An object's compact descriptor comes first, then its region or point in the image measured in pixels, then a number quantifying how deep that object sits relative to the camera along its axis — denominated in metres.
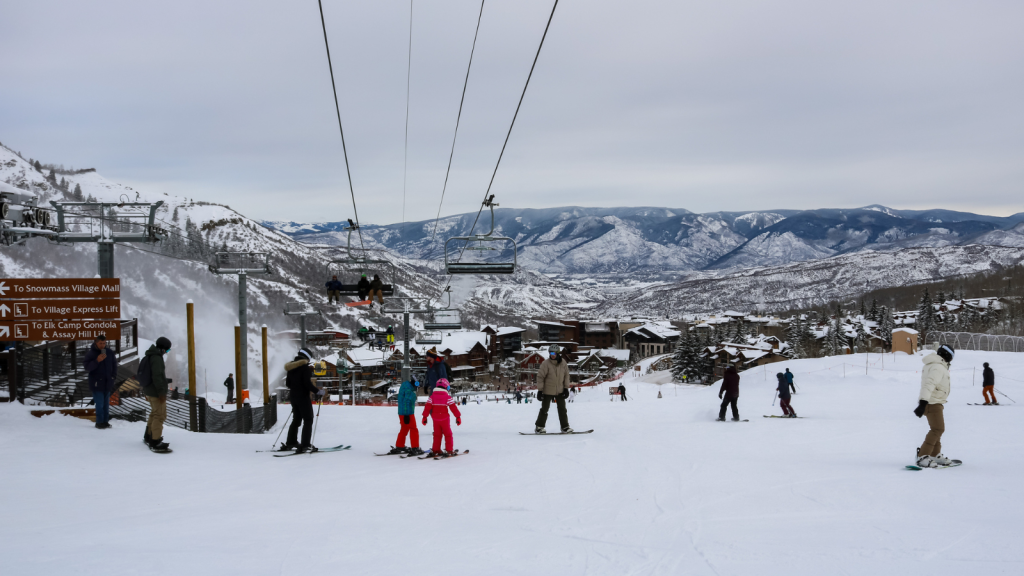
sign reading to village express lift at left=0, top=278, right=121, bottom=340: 10.95
